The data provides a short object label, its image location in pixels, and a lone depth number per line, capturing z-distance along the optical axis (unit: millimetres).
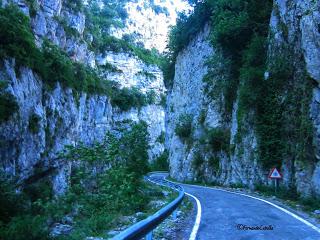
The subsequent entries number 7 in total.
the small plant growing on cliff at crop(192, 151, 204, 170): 32719
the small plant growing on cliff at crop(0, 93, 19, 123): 17219
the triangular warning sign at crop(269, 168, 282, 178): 16078
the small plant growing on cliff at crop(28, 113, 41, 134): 21422
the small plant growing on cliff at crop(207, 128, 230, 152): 28203
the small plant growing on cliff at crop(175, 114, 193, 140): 38938
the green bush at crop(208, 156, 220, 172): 29219
